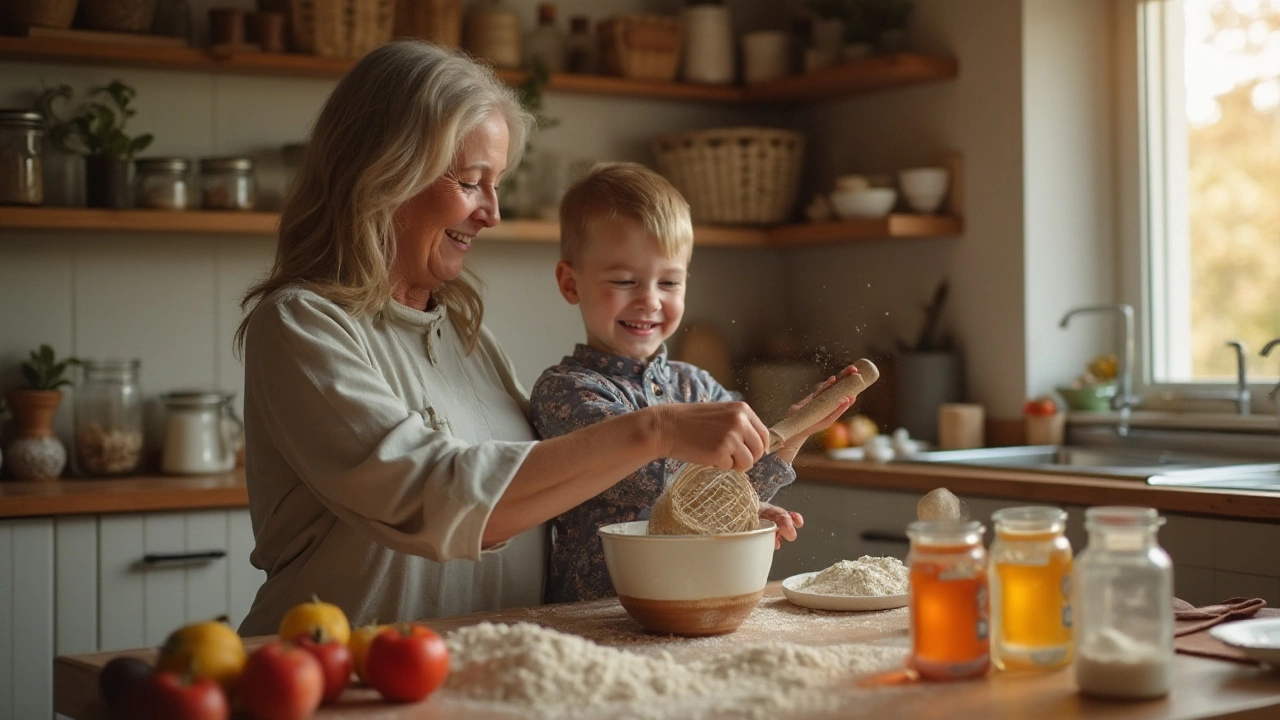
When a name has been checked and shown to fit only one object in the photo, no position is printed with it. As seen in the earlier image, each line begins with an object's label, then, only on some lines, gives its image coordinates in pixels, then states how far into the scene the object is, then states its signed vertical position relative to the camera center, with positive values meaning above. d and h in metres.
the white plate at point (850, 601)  1.60 -0.29
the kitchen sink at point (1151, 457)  2.70 -0.23
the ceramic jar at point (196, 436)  3.21 -0.16
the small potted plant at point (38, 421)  3.10 -0.12
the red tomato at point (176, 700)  1.07 -0.26
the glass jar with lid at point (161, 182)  3.23 +0.45
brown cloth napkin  1.37 -0.30
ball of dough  1.61 -0.18
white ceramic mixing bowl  1.45 -0.23
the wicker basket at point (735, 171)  3.80 +0.55
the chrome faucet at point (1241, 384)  3.09 -0.06
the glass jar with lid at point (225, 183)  3.30 +0.46
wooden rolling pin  1.54 -0.05
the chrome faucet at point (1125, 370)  3.29 -0.03
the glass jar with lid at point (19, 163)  3.09 +0.48
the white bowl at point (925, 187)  3.56 +0.46
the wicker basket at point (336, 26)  3.34 +0.86
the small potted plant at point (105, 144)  3.20 +0.54
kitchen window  3.20 +0.43
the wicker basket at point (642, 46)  3.79 +0.91
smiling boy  1.84 +0.05
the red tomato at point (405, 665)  1.19 -0.26
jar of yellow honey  1.27 -0.22
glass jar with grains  3.18 -0.12
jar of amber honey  1.25 -0.22
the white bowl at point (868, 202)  3.60 +0.43
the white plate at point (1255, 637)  1.28 -0.28
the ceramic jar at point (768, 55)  3.95 +0.91
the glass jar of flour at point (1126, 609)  1.18 -0.22
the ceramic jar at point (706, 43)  3.95 +0.94
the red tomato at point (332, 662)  1.19 -0.26
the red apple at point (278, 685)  1.12 -0.26
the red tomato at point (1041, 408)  3.34 -0.12
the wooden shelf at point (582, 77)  3.20 +0.77
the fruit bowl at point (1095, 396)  3.39 -0.09
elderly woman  1.44 -0.04
